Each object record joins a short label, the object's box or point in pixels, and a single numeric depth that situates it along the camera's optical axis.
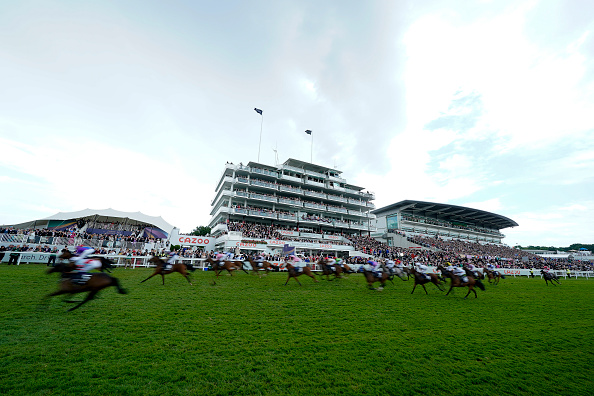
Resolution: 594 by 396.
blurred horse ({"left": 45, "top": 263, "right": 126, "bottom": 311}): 5.51
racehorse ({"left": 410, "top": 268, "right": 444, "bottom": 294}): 12.27
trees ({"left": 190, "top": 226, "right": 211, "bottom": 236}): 78.19
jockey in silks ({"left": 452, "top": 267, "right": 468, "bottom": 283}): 11.78
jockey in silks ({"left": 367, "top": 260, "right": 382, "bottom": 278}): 13.11
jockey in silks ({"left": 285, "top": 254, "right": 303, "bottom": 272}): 13.26
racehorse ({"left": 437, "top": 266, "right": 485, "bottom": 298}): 11.51
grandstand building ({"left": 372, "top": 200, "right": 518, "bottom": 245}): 59.03
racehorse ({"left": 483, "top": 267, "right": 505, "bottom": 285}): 18.40
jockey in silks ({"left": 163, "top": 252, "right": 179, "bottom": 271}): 11.66
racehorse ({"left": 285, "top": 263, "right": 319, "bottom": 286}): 13.07
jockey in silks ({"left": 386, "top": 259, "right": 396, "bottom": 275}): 15.33
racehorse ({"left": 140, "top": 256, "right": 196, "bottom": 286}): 11.46
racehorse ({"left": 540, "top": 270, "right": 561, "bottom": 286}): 19.34
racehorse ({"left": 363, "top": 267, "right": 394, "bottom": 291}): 12.76
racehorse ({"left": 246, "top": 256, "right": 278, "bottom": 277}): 16.79
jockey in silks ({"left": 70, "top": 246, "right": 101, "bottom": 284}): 5.97
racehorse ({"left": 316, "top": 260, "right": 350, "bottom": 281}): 16.16
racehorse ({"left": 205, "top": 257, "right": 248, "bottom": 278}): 15.45
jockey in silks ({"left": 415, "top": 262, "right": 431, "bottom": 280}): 15.61
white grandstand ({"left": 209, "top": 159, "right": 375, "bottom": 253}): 40.08
